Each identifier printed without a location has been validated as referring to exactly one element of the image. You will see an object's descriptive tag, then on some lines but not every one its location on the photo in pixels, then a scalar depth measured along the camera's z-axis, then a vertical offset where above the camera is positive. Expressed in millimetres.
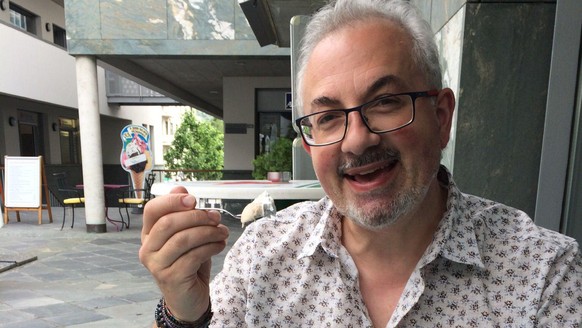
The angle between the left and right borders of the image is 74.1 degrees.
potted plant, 6797 -342
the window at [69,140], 14750 -51
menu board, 7676 -890
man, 1016 -273
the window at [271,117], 10117 +622
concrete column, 7051 -19
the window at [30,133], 12477 +180
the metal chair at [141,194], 8031 -1280
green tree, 18531 -384
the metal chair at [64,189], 7770 -1078
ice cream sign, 8328 -322
